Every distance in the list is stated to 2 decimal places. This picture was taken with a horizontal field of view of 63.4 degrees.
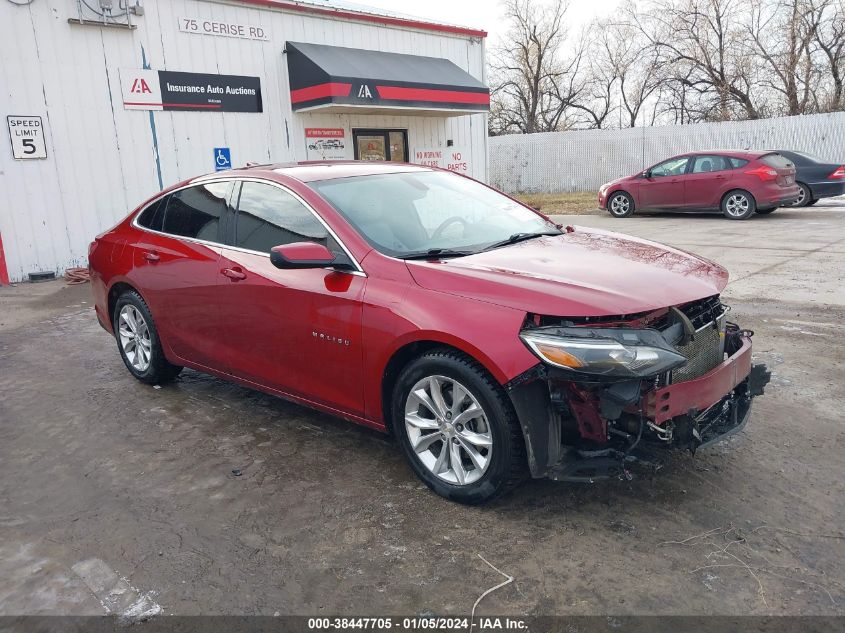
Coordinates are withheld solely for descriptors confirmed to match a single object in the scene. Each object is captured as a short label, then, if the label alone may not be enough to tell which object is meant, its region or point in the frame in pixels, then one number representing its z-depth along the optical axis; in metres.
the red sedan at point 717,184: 14.03
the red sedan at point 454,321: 2.92
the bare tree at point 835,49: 27.95
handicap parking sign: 12.18
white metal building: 10.26
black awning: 12.17
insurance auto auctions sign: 11.09
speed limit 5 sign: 10.09
